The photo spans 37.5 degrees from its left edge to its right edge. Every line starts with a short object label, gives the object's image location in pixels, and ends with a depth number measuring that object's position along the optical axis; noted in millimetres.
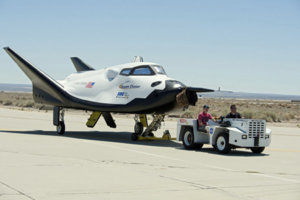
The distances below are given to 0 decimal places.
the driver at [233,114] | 16766
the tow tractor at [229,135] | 15344
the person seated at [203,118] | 16859
